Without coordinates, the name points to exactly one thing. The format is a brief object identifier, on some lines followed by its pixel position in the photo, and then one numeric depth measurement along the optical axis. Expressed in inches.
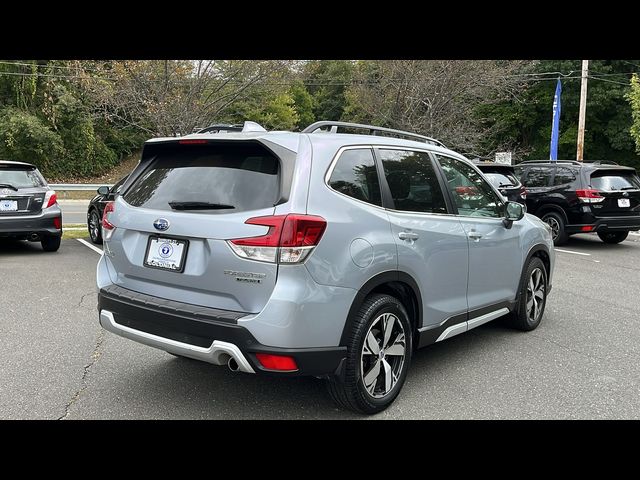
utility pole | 888.4
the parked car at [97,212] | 369.9
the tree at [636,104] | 831.3
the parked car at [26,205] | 351.3
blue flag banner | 842.9
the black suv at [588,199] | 434.0
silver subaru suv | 118.1
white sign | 769.4
